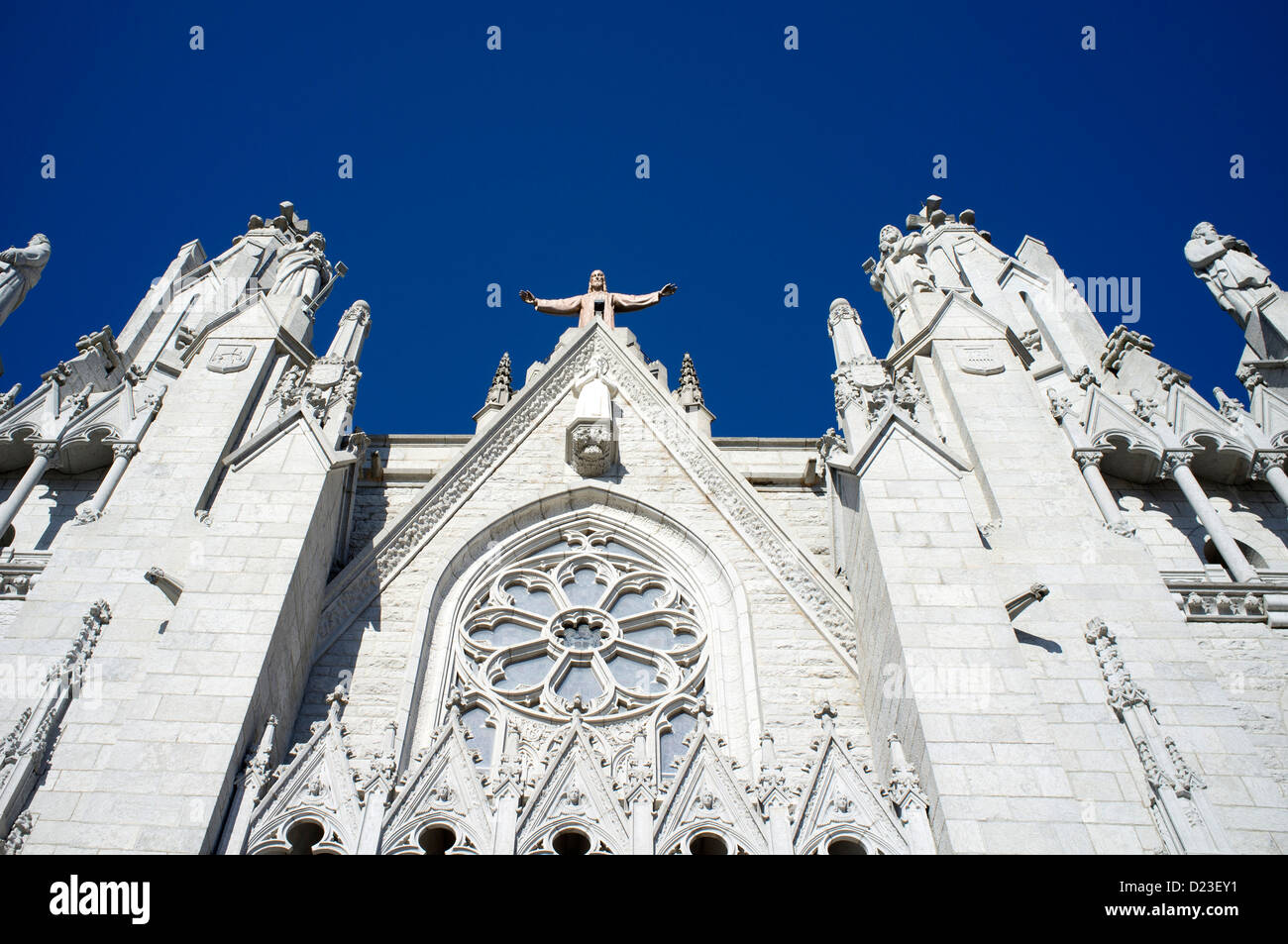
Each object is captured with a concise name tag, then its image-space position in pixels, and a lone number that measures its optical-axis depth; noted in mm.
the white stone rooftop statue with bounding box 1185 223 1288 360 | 15102
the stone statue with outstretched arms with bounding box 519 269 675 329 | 18641
